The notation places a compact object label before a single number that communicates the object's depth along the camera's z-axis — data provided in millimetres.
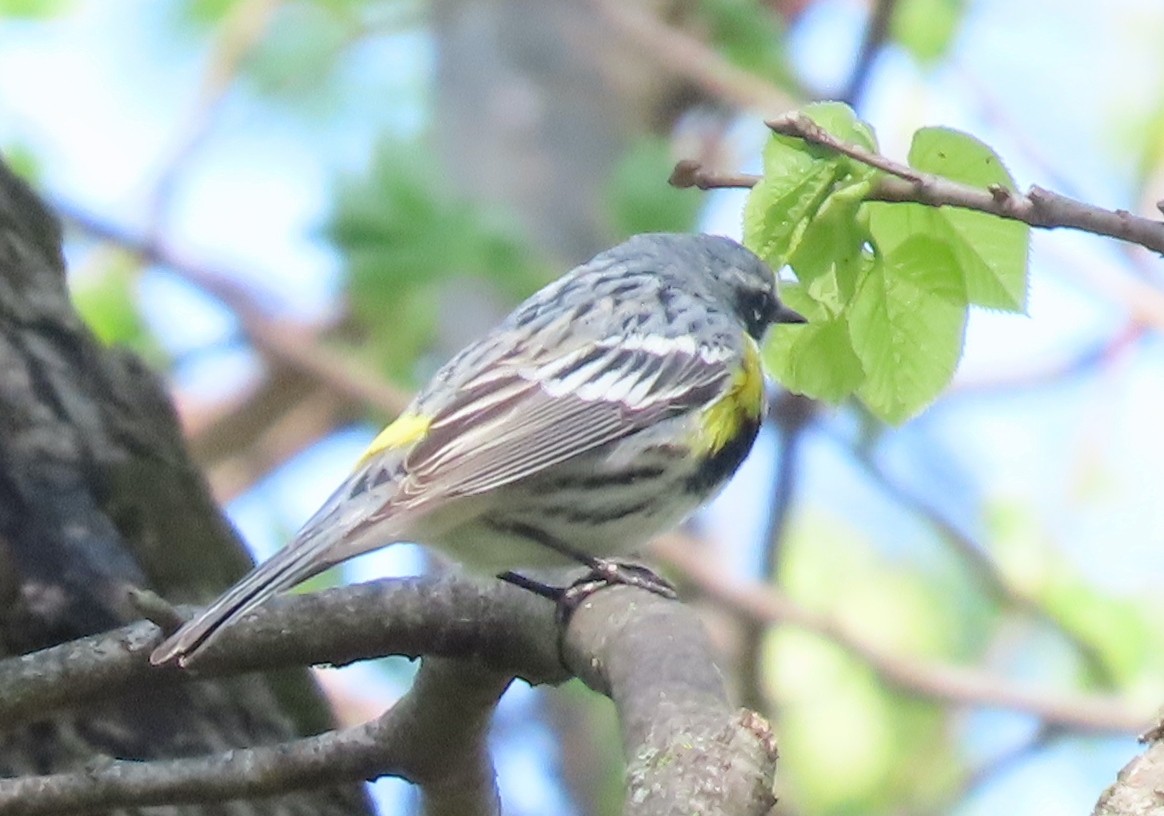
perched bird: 5762
